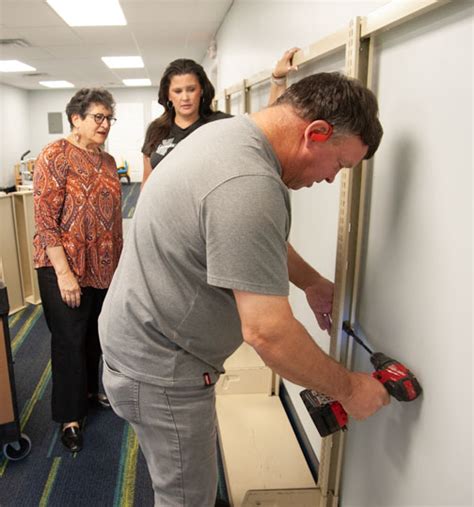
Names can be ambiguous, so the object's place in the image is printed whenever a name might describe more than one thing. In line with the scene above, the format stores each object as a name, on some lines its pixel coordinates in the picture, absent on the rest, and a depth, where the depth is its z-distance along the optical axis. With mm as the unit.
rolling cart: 1674
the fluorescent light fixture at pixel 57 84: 9141
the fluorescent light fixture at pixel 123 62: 6496
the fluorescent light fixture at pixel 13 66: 6614
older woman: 1666
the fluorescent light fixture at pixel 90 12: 3693
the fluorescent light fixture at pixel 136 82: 9203
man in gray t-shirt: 740
